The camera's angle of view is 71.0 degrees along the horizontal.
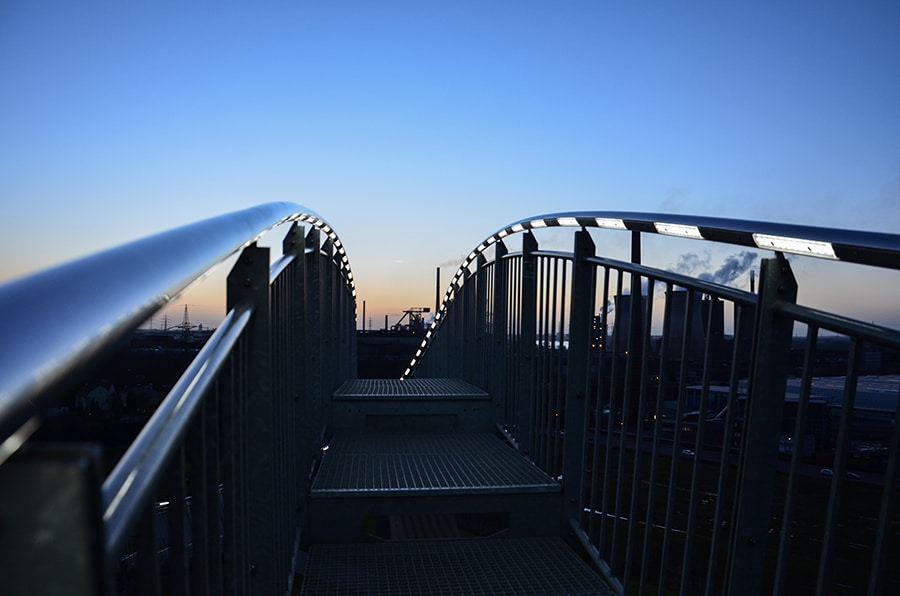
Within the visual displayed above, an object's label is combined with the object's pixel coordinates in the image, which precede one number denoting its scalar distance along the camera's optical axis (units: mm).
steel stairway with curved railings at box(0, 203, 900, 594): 480
